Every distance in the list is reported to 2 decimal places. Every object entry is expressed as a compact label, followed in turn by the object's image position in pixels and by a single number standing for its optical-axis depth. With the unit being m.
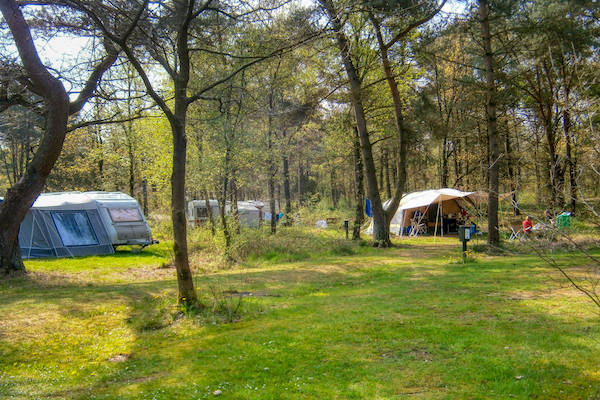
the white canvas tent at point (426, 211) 19.20
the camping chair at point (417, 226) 20.09
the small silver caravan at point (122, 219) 15.95
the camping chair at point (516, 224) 16.27
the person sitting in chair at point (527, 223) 14.13
